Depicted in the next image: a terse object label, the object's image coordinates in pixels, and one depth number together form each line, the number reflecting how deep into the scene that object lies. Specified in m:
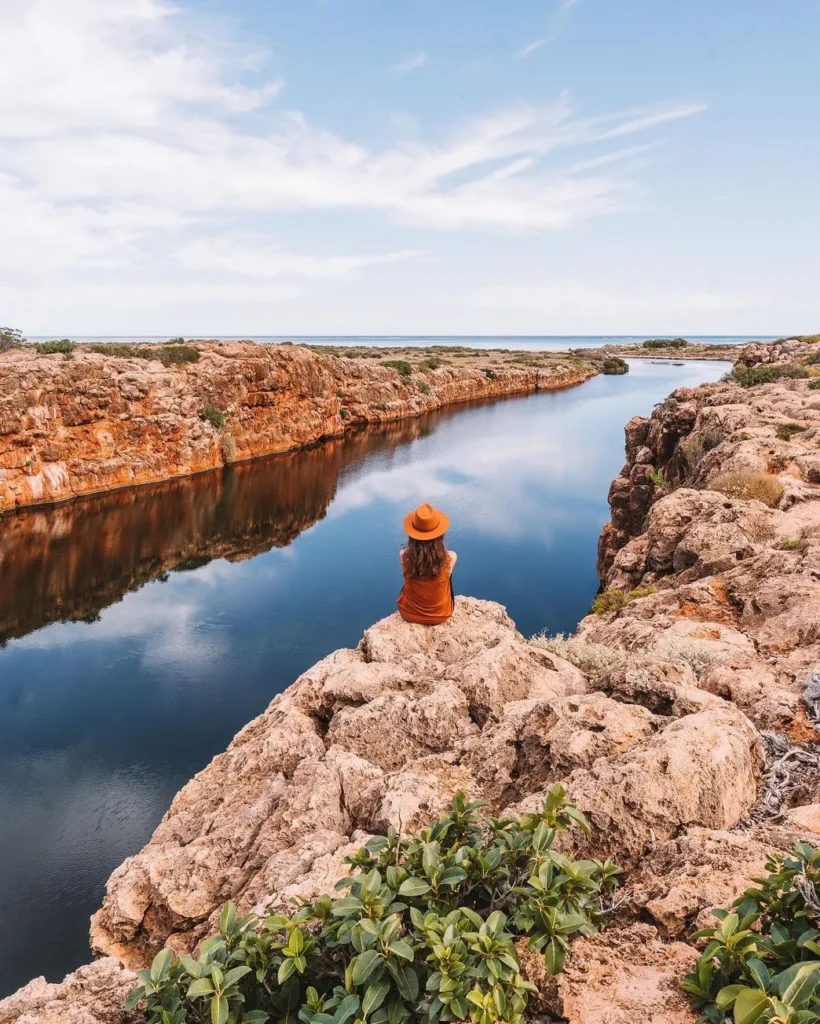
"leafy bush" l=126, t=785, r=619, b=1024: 2.57
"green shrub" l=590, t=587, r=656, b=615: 11.68
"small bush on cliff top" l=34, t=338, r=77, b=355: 39.12
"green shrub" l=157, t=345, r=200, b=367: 42.69
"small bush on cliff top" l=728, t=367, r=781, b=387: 30.70
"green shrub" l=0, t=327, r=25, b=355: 54.25
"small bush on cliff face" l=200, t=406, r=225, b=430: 41.97
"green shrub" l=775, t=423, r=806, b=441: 16.75
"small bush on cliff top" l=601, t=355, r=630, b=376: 115.62
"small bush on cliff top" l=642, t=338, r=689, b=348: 178.00
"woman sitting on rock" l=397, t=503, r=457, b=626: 7.68
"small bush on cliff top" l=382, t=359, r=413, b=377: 70.74
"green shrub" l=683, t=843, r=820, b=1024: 2.03
